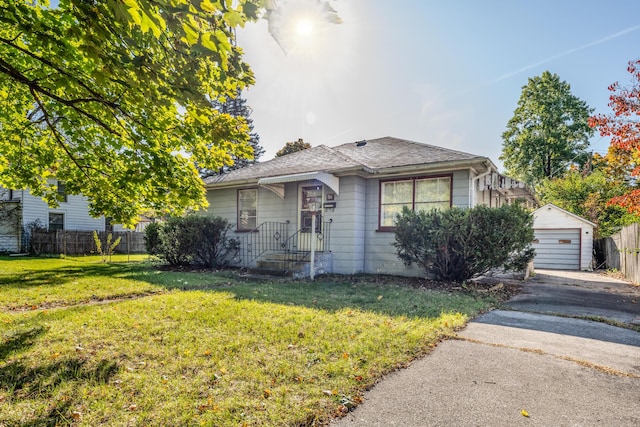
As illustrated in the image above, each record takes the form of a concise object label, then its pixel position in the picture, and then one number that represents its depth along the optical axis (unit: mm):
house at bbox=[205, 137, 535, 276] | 8875
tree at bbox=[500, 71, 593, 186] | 26891
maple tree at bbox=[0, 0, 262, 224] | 2414
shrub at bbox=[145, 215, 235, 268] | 10680
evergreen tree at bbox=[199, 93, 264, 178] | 32250
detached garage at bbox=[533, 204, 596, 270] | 15555
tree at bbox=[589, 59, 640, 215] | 9195
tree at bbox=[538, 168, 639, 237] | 18594
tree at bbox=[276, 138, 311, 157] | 27766
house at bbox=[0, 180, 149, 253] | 17969
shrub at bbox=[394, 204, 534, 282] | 7199
